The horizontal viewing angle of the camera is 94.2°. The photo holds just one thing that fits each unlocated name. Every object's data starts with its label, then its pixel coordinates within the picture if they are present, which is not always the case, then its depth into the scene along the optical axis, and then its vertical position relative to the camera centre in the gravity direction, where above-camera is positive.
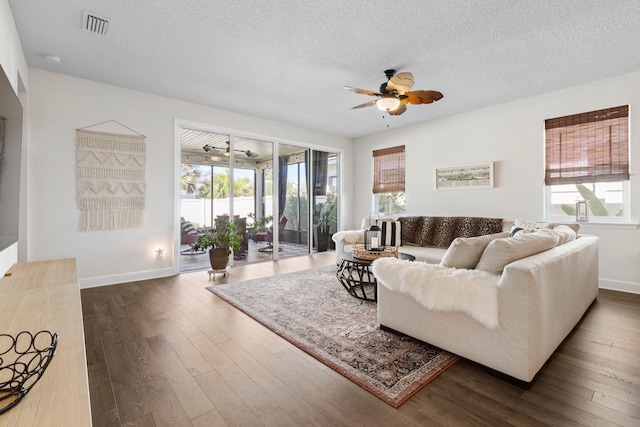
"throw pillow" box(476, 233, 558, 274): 1.85 -0.24
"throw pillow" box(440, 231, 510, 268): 2.08 -0.27
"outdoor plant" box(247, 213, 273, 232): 5.37 -0.13
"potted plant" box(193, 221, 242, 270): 4.30 -0.44
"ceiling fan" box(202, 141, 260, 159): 4.87 +1.09
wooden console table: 0.68 -0.44
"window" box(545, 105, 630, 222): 3.59 +0.63
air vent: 2.49 +1.67
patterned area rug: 1.82 -0.97
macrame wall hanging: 3.72 +0.47
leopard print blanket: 4.19 -0.22
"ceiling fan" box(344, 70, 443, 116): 3.06 +1.30
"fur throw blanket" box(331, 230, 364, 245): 4.89 -0.38
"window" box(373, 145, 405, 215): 5.90 +0.68
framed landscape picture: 4.65 +0.61
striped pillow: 4.08 -0.27
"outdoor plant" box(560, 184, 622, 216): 3.80 +0.13
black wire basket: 0.73 -0.44
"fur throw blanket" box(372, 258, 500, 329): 1.77 -0.48
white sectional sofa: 1.68 -0.67
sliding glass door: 4.73 +0.37
